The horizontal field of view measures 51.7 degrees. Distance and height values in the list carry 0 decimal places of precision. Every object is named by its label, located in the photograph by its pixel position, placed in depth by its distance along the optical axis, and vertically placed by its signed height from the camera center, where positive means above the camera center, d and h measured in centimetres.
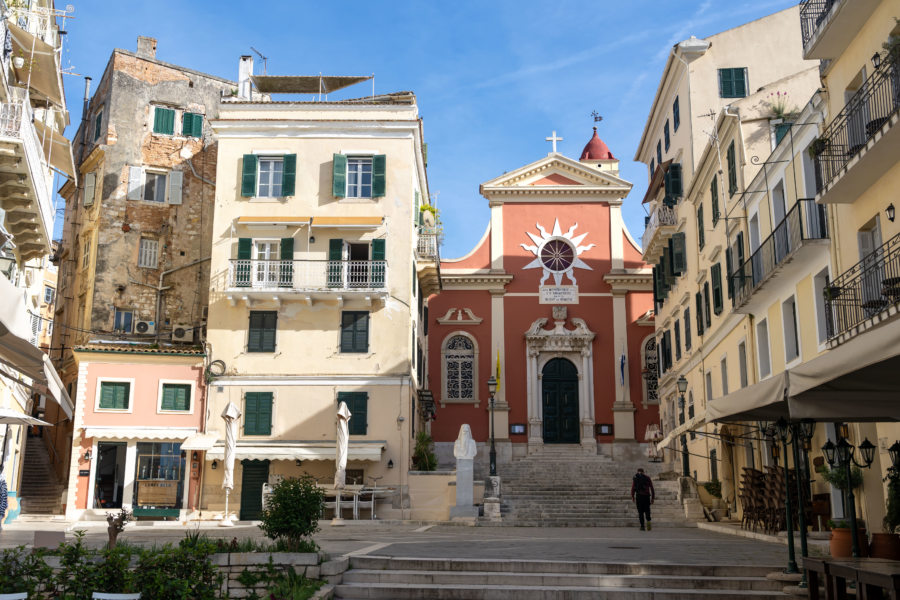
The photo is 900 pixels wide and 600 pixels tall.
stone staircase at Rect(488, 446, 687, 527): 2647 -23
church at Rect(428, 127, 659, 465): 3744 +656
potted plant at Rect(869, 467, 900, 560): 1129 -59
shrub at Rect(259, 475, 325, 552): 1205 -39
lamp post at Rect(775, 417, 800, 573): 1158 -24
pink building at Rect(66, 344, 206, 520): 2830 +181
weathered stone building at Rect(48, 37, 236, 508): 3244 +958
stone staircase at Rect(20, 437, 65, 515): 2986 -8
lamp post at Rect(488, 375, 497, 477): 2900 +298
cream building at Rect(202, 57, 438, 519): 2923 +617
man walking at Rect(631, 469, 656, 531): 2298 -18
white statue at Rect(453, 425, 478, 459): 2678 +108
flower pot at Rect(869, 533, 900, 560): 1127 -72
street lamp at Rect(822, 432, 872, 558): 1136 +38
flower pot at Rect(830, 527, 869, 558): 1220 -74
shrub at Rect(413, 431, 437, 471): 3067 +95
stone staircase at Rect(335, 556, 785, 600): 1154 -122
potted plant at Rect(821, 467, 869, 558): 1207 -72
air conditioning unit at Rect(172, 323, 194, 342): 3219 +510
